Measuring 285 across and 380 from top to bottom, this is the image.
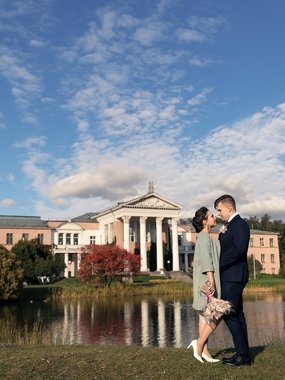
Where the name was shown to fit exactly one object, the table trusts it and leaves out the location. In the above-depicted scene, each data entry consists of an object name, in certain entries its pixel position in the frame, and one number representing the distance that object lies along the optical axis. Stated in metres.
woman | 6.61
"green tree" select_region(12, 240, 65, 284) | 50.45
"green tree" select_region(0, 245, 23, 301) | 34.97
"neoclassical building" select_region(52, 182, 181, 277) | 64.81
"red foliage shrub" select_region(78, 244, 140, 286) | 45.25
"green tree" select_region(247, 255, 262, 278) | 65.94
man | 6.48
